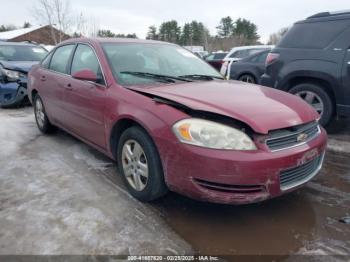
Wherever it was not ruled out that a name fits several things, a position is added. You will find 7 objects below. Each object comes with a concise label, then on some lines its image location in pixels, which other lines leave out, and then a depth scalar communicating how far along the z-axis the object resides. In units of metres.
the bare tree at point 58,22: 31.27
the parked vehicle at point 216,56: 19.95
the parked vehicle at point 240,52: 12.81
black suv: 5.29
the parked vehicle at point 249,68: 9.77
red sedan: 2.65
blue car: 8.02
